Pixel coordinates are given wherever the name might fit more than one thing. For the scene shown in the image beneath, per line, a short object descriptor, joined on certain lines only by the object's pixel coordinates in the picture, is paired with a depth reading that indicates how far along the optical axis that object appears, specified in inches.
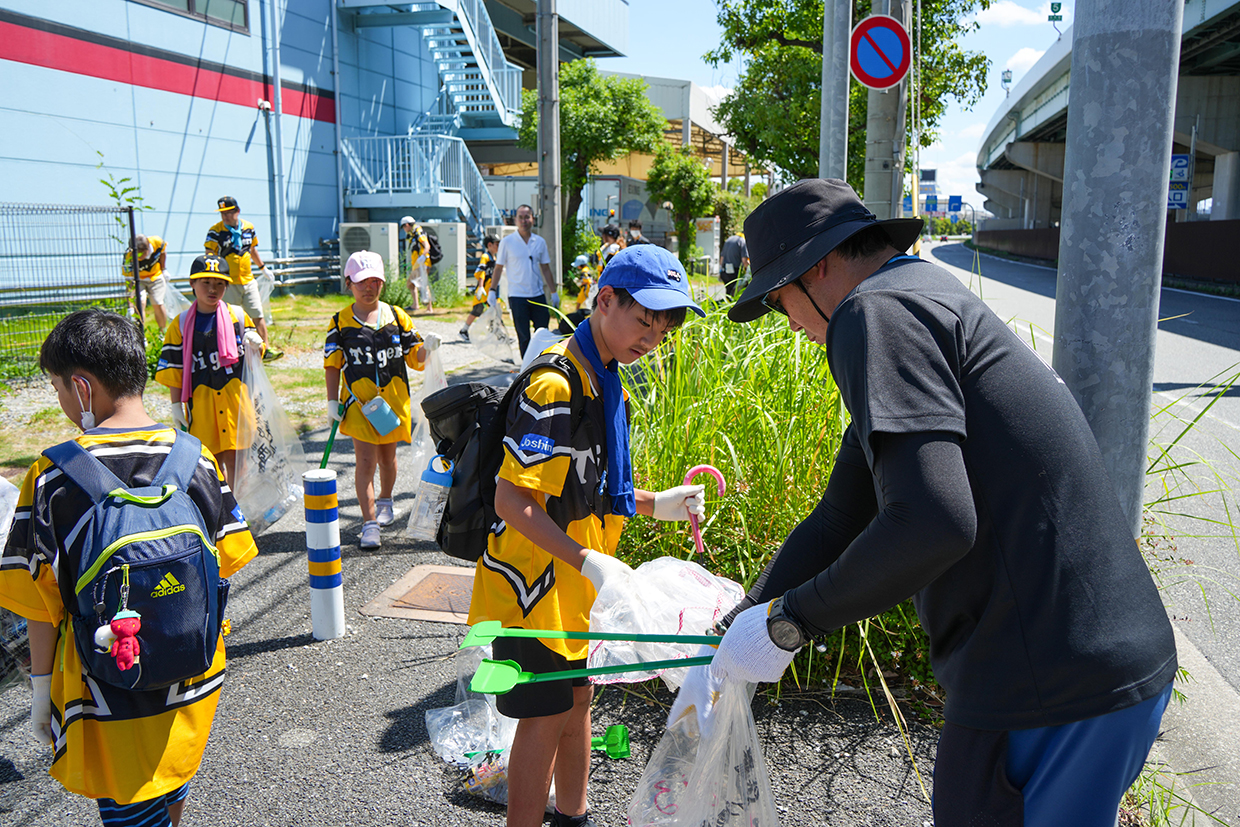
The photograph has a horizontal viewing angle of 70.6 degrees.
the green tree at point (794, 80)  730.2
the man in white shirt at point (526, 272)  393.1
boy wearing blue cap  89.0
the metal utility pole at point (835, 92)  286.5
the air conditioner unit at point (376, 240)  745.6
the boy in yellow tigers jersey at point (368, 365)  212.7
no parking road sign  255.1
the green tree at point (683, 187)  1274.6
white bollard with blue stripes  165.8
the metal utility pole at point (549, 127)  375.2
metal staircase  888.3
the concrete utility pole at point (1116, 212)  95.0
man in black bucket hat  55.1
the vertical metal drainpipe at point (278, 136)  692.1
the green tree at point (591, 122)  860.6
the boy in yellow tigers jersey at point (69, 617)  82.4
